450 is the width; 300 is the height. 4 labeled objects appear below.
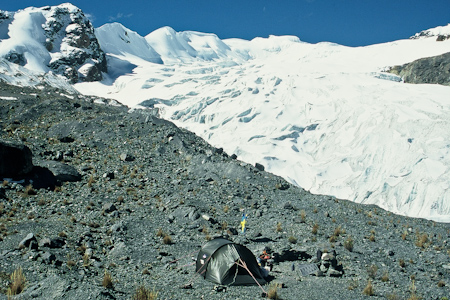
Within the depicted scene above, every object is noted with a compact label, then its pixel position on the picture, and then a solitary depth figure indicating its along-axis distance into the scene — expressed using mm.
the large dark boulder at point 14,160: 14625
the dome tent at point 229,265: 9422
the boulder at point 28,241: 9461
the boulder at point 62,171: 15938
